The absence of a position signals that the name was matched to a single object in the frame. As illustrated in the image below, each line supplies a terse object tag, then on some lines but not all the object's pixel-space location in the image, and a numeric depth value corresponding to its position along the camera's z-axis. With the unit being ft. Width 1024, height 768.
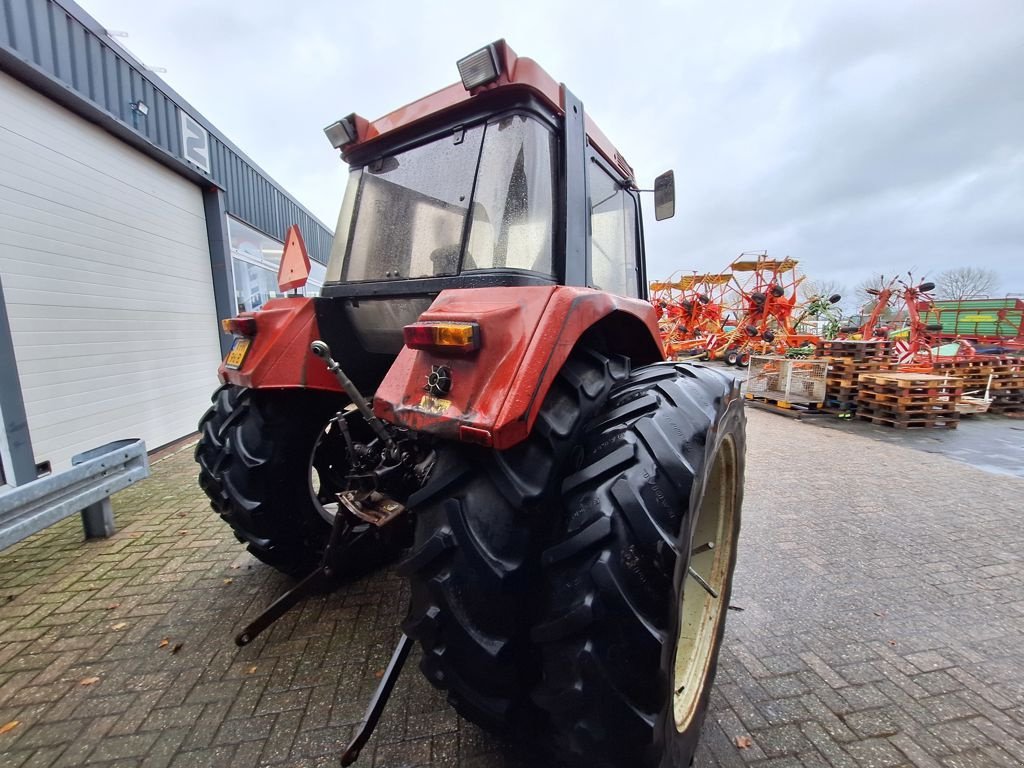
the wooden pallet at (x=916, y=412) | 22.30
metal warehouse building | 12.21
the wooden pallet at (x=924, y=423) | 22.40
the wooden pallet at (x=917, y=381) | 22.15
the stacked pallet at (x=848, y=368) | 25.38
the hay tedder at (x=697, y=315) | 55.21
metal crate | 26.61
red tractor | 3.45
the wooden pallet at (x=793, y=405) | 26.84
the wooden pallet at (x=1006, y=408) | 27.09
